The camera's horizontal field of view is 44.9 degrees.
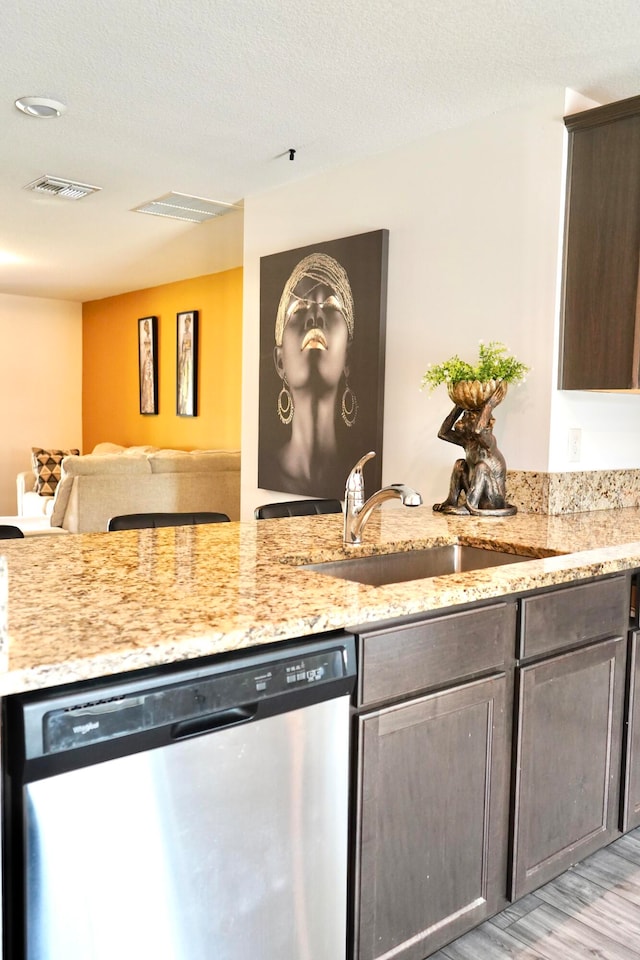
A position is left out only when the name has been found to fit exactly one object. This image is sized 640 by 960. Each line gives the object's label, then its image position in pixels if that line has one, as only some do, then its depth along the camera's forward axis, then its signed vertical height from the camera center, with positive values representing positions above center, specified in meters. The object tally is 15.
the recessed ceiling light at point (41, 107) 2.94 +1.15
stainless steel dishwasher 1.11 -0.64
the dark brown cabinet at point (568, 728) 1.89 -0.81
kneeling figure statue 2.85 -0.19
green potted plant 2.82 +0.14
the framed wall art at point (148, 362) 7.49 +0.44
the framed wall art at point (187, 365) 6.84 +0.39
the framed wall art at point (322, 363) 3.55 +0.24
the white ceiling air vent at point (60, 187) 4.02 +1.16
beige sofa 5.52 -0.58
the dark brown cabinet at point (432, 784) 1.55 -0.80
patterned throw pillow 7.50 -0.61
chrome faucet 2.24 -0.28
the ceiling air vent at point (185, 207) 4.27 +1.15
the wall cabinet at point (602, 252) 2.69 +0.58
